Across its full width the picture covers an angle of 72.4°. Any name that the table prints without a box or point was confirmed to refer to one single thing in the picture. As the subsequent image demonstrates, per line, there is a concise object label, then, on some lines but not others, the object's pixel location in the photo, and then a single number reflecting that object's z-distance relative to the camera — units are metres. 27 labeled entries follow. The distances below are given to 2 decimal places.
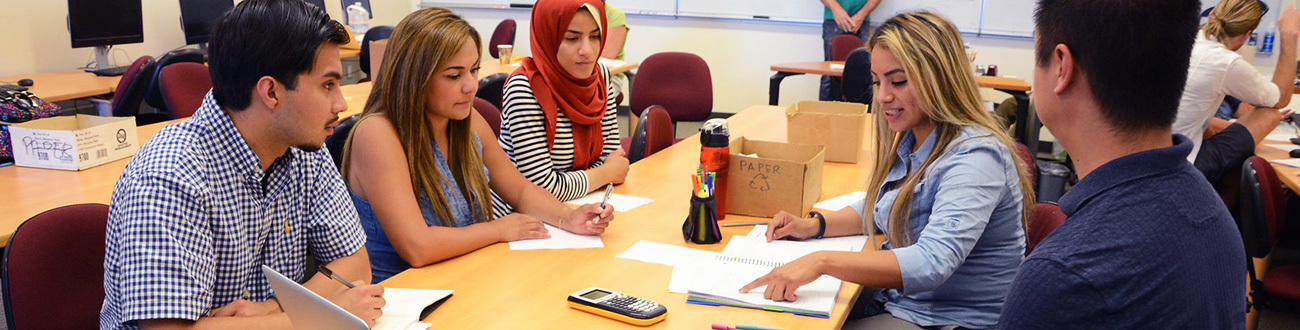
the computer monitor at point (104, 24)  5.05
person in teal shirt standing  6.84
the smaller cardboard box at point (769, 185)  2.25
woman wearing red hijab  2.57
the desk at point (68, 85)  4.46
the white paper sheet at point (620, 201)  2.37
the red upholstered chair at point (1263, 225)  2.90
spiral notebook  1.61
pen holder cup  2.01
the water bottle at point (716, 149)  2.20
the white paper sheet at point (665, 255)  1.90
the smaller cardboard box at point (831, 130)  2.95
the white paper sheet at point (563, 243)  2.00
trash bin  4.42
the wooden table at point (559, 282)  1.56
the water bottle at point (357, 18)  7.03
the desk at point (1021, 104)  5.46
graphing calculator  1.54
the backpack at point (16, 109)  2.80
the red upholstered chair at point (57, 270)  1.51
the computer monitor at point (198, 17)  5.82
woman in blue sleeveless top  1.93
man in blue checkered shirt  1.33
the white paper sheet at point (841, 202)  2.41
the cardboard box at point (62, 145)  2.72
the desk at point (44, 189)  2.28
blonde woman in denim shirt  1.67
